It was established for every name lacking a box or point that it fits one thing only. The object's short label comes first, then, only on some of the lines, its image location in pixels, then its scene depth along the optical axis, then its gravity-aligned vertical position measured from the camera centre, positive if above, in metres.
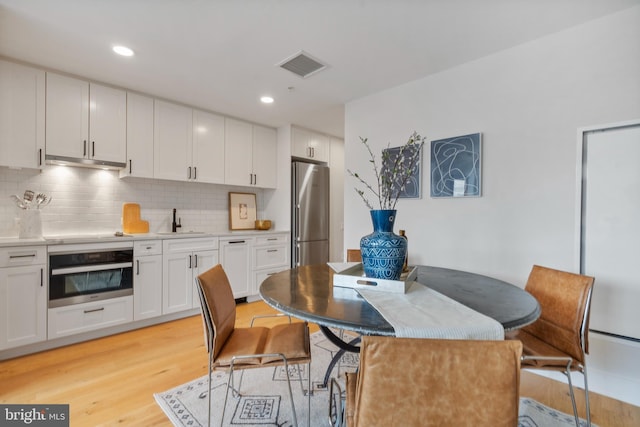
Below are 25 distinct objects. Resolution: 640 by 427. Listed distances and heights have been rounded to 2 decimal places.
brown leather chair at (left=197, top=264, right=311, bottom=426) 1.45 -0.70
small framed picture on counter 4.37 +0.01
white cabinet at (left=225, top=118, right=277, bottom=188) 4.07 +0.82
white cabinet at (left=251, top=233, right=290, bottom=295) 4.02 -0.62
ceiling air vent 2.50 +1.31
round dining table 1.07 -0.38
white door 1.88 -0.07
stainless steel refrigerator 4.43 -0.02
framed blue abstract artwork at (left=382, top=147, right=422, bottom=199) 2.85 +0.29
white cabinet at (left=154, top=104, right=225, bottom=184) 3.44 +0.83
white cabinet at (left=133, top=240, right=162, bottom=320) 3.01 -0.71
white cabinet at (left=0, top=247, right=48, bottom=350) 2.34 -0.71
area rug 1.68 -1.19
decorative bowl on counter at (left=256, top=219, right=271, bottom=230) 4.48 -0.19
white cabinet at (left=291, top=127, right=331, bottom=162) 4.48 +1.06
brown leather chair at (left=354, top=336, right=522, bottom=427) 0.71 -0.40
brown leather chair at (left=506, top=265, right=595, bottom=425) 1.42 -0.59
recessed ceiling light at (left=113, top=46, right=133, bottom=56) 2.38 +1.30
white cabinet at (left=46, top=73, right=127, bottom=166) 2.75 +0.87
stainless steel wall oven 2.58 -0.58
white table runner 0.97 -0.38
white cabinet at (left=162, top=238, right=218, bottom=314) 3.22 -0.64
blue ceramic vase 1.40 -0.19
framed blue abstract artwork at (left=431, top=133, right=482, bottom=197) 2.49 +0.42
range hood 2.75 +0.47
